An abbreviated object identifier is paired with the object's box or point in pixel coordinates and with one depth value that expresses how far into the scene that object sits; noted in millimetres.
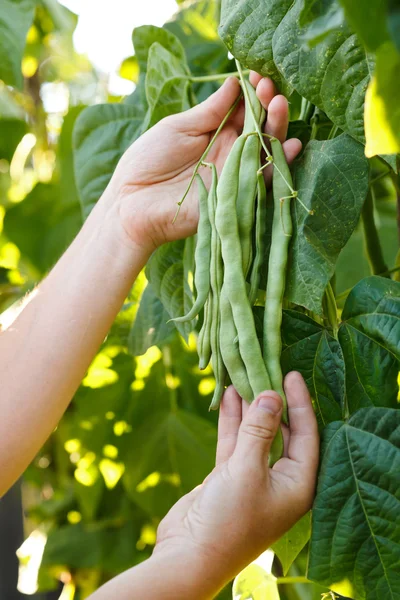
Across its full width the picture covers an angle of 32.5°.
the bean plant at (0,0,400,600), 582
